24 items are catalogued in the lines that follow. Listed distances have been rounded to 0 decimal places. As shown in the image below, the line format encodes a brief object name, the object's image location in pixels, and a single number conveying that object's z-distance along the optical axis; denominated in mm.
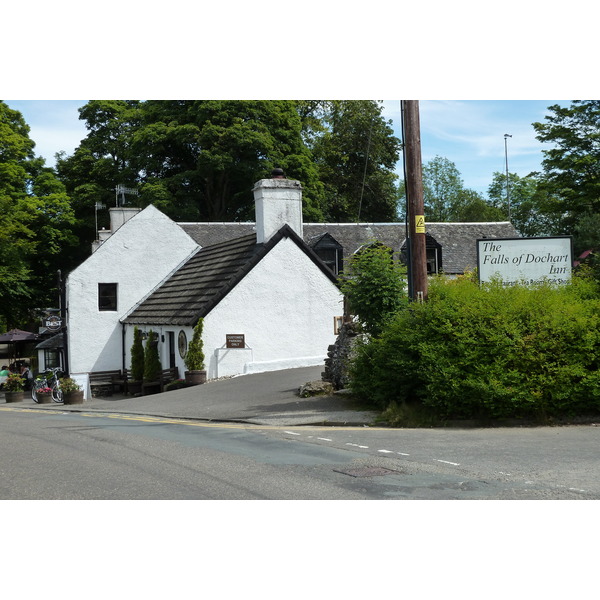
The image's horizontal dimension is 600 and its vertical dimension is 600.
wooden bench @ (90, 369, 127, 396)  31750
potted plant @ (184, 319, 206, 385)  24797
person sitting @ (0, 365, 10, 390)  38375
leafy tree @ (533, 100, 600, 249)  40656
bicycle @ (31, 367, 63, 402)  29003
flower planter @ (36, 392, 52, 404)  29491
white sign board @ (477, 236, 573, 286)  16078
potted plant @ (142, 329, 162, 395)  28219
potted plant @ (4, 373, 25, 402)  32938
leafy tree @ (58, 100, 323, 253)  45781
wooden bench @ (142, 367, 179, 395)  26969
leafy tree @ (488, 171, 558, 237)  53188
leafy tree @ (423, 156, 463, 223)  76000
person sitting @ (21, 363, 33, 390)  37034
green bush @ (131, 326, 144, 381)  30469
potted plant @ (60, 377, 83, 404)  27500
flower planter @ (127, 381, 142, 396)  29888
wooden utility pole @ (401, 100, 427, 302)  15078
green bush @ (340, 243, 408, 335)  16078
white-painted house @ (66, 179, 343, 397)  25766
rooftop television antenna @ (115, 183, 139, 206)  40750
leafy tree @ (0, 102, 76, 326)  38031
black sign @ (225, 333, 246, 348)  25422
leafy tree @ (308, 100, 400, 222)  57375
